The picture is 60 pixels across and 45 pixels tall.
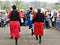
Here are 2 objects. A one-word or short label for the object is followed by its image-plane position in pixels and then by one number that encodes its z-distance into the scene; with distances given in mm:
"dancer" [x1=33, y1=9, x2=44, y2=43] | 6699
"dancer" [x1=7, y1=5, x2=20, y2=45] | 6125
